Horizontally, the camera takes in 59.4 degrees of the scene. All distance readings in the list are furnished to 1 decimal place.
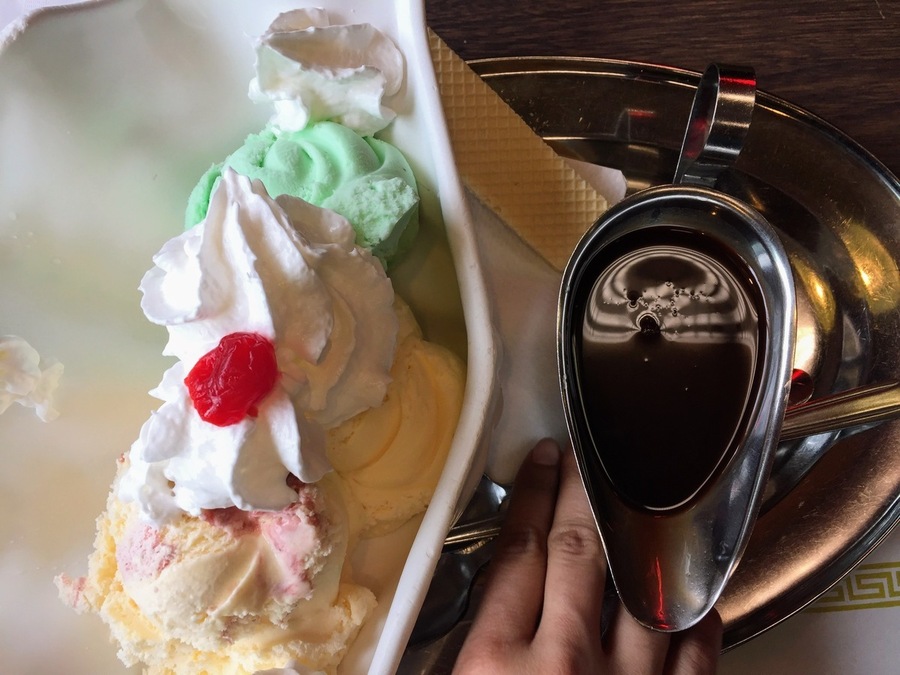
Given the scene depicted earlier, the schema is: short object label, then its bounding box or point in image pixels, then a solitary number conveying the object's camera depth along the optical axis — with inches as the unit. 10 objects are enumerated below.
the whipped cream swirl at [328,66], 8.1
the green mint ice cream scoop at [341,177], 8.0
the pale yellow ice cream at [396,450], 8.2
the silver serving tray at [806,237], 10.5
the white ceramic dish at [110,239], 7.8
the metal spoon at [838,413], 9.9
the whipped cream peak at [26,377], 8.2
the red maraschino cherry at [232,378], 7.0
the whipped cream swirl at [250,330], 7.2
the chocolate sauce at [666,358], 10.5
